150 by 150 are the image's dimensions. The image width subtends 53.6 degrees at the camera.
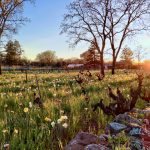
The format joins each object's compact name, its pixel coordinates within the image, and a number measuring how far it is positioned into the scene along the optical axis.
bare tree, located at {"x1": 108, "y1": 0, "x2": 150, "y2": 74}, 14.87
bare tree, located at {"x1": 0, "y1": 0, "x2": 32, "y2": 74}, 15.33
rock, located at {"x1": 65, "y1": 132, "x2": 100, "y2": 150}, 1.64
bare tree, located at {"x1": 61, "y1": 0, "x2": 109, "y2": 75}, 14.38
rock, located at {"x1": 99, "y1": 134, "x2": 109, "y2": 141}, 1.80
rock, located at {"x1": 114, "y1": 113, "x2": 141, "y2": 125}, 2.18
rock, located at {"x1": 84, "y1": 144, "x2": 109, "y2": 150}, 1.52
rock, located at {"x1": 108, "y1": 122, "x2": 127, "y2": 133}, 2.02
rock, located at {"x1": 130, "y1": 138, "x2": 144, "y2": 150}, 1.71
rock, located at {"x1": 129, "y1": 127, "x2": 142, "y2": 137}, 1.93
